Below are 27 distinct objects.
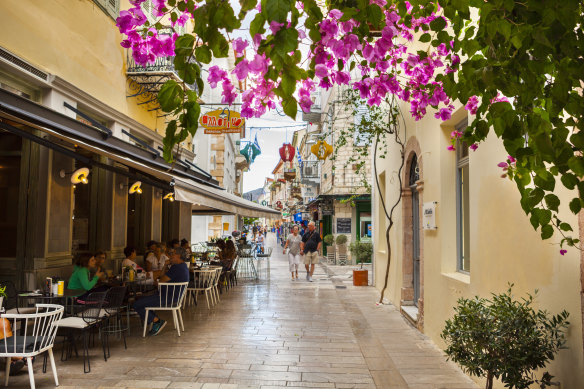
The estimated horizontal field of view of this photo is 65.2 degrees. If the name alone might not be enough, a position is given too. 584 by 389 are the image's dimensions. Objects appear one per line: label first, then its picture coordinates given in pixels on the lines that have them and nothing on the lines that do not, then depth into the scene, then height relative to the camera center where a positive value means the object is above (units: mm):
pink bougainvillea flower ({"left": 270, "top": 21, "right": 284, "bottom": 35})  1849 +823
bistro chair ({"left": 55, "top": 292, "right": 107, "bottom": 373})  5719 -1182
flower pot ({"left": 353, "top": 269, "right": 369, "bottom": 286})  13633 -1391
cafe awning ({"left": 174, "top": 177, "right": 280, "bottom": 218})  6770 +541
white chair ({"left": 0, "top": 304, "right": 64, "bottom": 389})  4648 -1206
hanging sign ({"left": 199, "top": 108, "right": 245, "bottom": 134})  13492 +3208
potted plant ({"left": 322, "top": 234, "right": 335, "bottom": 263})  22344 -877
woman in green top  7129 -768
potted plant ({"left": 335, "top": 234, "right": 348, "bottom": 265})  21531 -835
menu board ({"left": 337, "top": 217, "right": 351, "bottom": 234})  23562 +272
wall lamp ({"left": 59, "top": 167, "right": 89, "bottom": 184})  8891 +1068
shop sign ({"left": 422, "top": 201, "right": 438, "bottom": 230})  6973 +235
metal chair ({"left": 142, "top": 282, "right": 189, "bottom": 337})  7508 -1118
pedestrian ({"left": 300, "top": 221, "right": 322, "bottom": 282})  14898 -550
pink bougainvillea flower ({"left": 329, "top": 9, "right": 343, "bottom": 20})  2377 +1132
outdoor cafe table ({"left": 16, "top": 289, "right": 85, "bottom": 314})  6332 -949
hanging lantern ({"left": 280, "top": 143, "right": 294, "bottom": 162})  22453 +3832
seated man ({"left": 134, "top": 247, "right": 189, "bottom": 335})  7578 -1121
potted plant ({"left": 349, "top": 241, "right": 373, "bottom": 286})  19500 -844
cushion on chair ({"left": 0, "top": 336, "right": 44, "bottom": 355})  4688 -1207
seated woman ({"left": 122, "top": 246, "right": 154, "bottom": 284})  9056 -672
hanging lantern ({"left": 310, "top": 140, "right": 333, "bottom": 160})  17922 +3188
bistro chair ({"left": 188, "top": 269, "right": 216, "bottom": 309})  9805 -1122
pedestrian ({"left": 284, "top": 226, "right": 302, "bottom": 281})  15242 -633
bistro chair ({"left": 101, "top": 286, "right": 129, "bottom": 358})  6438 -1034
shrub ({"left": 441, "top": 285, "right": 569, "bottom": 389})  3455 -855
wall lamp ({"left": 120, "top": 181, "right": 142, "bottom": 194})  11500 +1091
